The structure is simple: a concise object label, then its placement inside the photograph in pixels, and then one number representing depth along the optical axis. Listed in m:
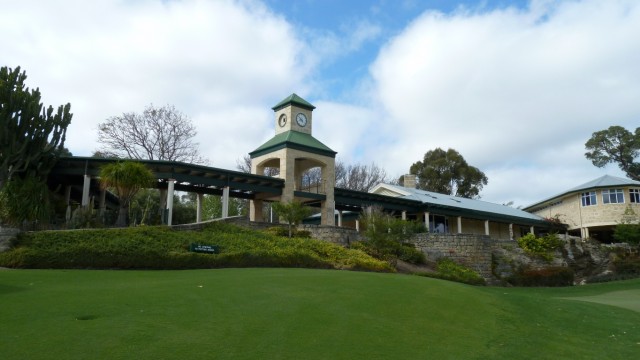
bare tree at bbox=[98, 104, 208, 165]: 36.84
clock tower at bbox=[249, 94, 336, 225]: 29.86
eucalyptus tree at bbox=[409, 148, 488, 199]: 54.09
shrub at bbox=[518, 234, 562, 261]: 29.27
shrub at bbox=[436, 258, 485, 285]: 22.18
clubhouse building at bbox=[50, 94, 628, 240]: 25.33
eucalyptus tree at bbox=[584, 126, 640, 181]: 54.94
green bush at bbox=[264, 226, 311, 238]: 22.98
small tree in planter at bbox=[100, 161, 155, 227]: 20.53
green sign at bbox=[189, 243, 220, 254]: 17.59
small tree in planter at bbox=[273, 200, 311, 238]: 23.19
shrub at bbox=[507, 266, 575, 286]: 26.52
